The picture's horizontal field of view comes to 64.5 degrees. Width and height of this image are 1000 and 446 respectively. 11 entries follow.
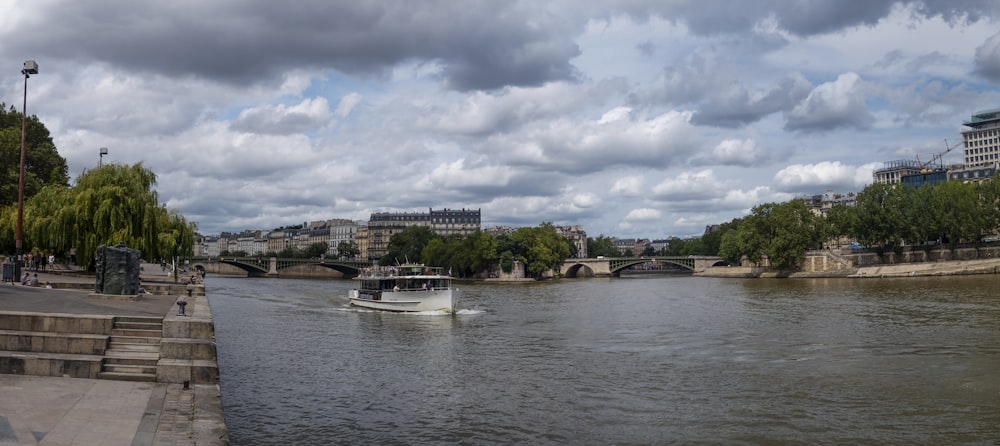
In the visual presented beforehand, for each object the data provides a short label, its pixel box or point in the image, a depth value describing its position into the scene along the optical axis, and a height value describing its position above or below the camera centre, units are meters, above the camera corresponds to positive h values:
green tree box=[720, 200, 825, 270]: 102.62 +4.06
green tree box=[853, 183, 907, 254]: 99.81 +6.02
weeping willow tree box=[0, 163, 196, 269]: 42.22 +3.01
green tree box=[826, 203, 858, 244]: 104.09 +5.62
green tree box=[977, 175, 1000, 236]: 98.44 +7.37
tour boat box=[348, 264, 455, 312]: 49.38 -1.63
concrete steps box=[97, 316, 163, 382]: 16.11 -1.75
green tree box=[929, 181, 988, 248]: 96.69 +6.04
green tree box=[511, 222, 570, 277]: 121.94 +2.72
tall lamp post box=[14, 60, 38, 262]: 33.44 +6.46
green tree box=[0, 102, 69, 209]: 59.72 +9.09
